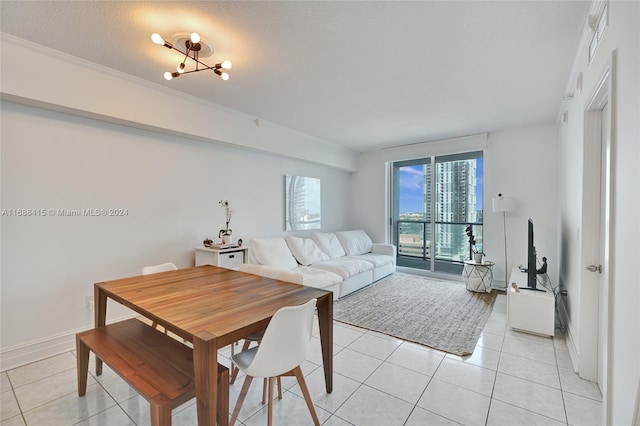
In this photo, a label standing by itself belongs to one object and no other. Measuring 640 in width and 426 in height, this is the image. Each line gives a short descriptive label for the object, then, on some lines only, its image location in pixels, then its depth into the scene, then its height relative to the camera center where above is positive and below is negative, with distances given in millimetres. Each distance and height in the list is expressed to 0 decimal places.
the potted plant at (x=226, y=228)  3567 -228
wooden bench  1319 -865
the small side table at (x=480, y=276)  4336 -971
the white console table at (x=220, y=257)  3305 -550
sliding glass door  5136 +111
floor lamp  4328 +147
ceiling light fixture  1930 +1280
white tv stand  2801 -991
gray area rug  2877 -1247
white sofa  3865 -763
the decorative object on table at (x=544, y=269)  3157 -624
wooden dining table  1247 -552
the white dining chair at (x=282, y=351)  1379 -728
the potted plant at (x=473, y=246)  4477 -558
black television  3006 -592
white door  2031 -78
